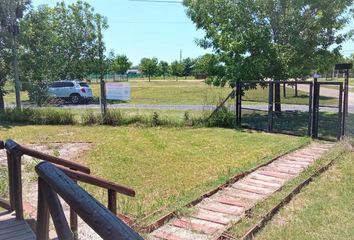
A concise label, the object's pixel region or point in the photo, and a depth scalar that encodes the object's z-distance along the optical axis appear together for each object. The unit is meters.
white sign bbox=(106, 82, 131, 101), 16.75
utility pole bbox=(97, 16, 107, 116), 30.72
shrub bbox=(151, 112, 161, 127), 15.32
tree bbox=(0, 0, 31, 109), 16.94
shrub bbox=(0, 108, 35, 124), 16.58
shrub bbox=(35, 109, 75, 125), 16.16
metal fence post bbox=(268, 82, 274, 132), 13.25
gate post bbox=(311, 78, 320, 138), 11.80
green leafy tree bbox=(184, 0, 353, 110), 15.38
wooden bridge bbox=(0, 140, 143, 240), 1.75
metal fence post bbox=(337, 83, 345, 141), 11.15
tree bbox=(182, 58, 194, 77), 104.38
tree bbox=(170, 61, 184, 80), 101.19
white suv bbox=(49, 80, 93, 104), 28.80
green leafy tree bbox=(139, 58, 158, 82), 93.62
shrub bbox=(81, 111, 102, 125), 15.90
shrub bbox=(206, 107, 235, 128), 14.99
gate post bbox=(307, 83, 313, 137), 12.02
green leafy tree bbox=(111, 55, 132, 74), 85.31
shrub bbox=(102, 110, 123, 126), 15.80
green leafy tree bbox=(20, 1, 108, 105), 30.52
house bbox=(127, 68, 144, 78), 119.62
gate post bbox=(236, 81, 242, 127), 14.77
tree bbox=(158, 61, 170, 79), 104.75
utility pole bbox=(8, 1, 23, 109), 16.69
